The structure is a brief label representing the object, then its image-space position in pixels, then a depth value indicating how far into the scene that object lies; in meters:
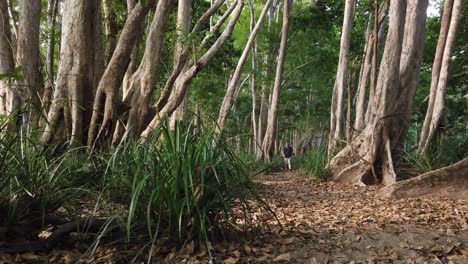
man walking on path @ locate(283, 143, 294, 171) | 15.39
